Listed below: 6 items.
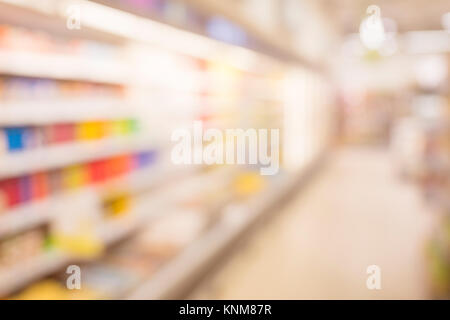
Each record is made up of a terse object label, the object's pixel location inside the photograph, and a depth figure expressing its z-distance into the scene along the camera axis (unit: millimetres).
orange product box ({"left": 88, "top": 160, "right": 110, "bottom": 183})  3525
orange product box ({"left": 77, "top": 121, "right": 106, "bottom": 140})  3406
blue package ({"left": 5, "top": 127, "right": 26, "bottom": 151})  2818
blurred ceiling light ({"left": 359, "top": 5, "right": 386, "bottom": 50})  2547
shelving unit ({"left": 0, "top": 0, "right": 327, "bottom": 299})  2869
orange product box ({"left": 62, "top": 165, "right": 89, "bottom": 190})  3271
